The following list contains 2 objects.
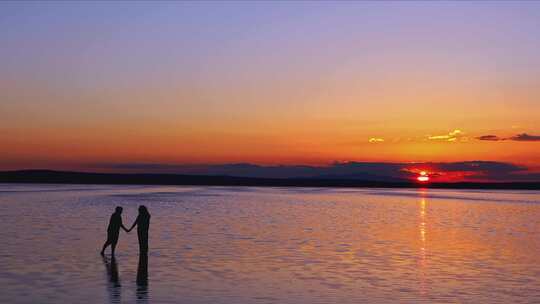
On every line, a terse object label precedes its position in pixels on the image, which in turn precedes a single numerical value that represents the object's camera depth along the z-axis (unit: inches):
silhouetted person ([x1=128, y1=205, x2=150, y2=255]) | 847.7
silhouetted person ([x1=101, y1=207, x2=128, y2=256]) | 908.6
